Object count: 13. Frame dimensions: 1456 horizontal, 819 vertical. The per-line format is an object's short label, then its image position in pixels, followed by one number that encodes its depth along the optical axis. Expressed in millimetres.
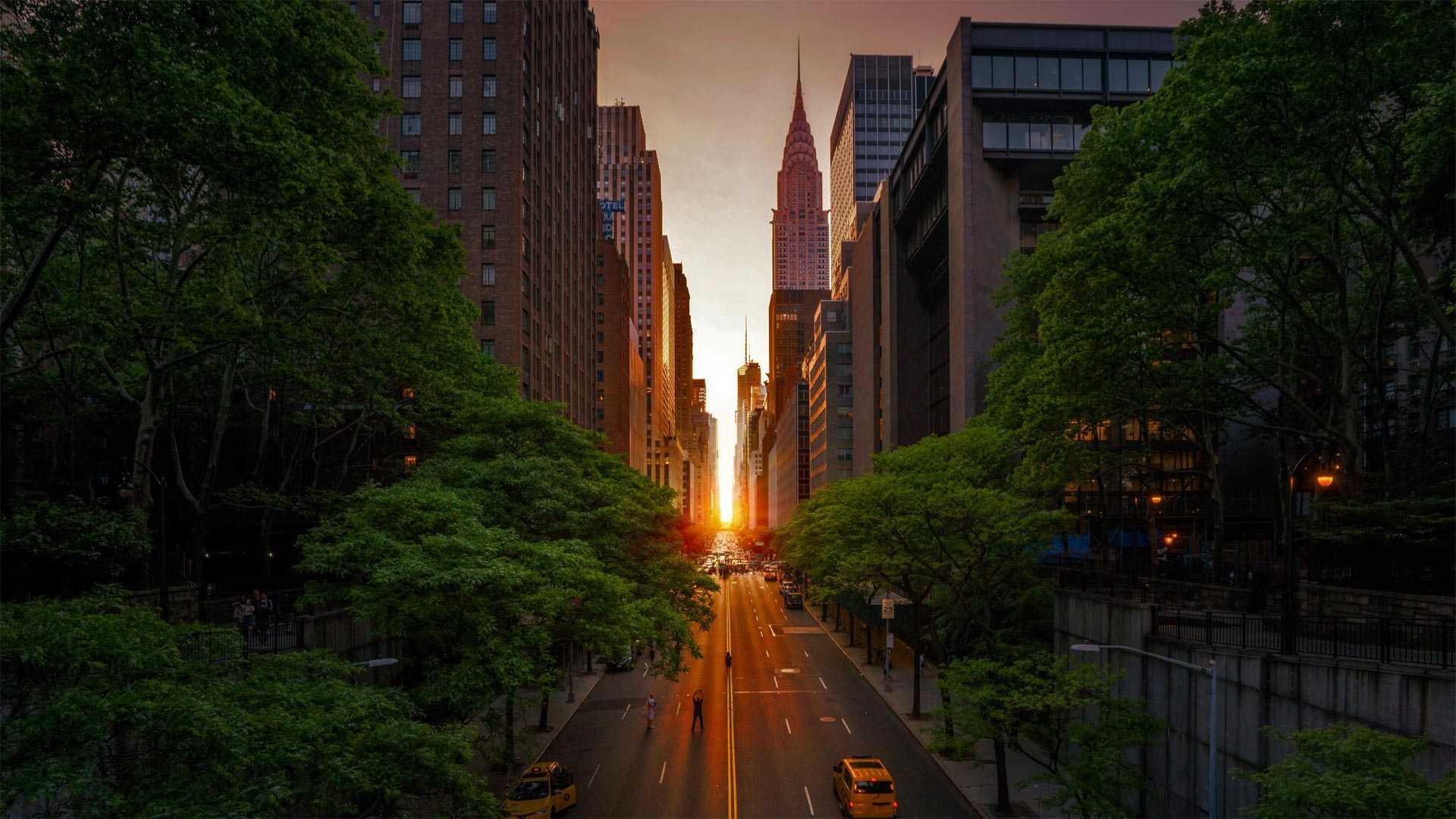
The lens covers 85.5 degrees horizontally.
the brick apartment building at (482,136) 62344
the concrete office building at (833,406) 115062
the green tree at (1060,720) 18203
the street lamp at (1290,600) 15547
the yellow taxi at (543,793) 21172
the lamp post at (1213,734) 15867
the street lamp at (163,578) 17438
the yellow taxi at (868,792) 21953
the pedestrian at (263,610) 21723
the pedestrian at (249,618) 21650
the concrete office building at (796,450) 159625
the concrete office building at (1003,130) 51969
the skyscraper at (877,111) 173750
